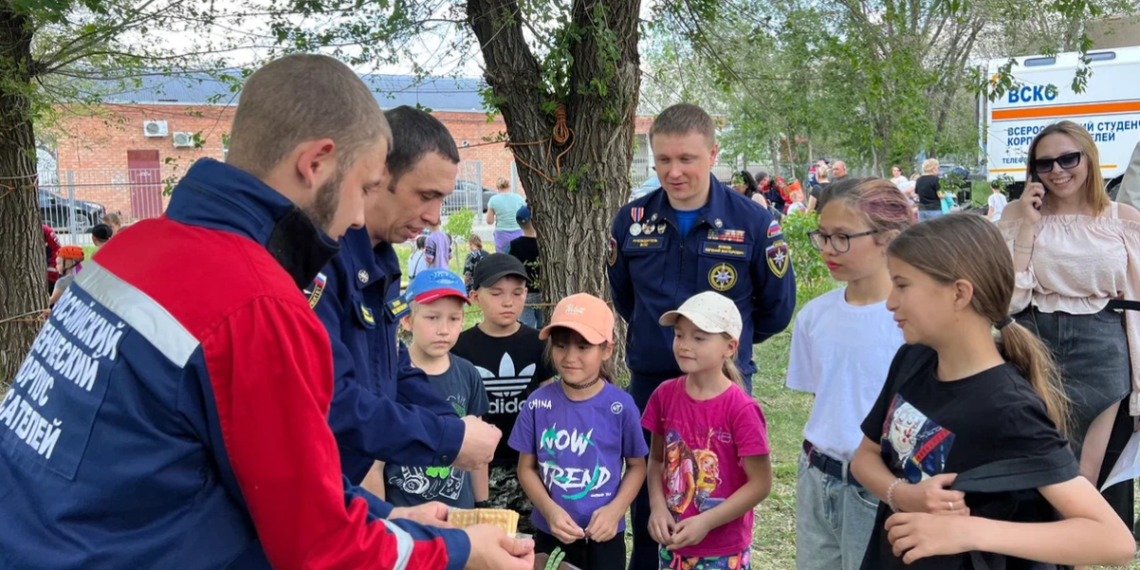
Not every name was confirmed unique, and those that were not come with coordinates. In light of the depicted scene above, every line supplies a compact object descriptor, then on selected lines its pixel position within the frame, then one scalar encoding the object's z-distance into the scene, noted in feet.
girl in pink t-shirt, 11.47
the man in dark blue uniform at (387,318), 8.23
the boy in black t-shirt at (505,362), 14.25
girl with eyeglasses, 10.30
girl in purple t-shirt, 12.25
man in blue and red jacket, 5.17
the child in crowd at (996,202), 46.42
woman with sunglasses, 13.88
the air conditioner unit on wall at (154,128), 98.22
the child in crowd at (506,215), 39.73
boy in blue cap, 12.80
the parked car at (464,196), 79.77
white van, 35.35
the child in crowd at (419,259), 40.16
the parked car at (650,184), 44.59
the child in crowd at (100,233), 40.19
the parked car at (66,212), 69.34
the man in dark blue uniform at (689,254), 13.51
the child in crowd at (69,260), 37.13
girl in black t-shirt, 6.91
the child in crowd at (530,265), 25.89
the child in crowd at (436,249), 37.93
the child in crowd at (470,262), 32.45
